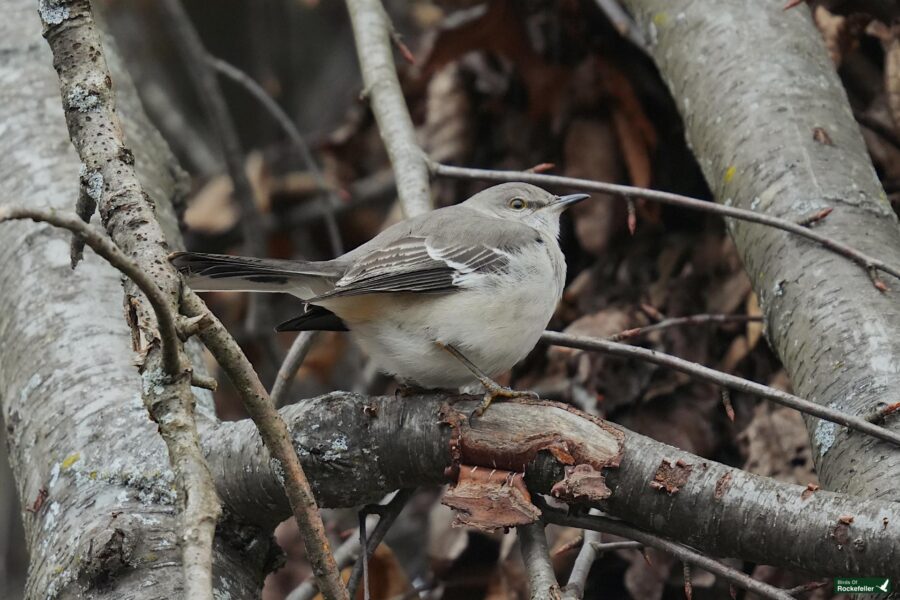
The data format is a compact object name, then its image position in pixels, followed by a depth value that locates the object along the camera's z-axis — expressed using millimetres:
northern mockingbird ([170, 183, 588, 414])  6012
